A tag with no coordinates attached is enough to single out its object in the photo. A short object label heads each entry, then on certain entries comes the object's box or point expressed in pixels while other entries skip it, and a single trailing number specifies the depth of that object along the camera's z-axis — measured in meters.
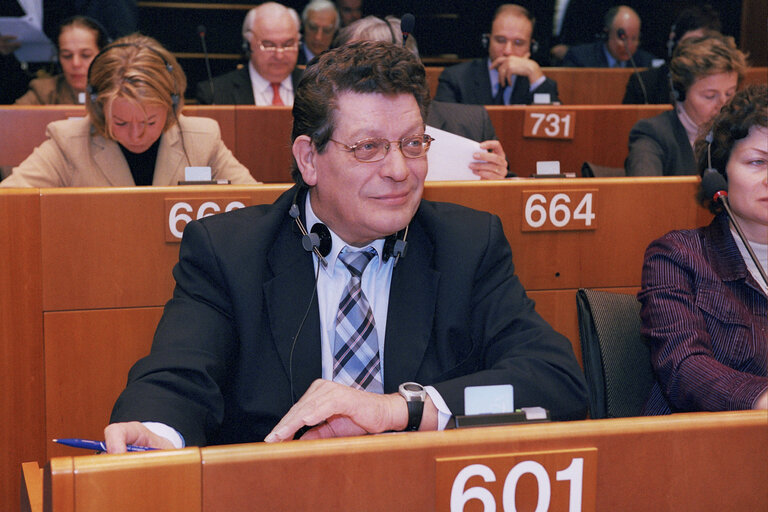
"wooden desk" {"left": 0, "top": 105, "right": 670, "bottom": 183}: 3.51
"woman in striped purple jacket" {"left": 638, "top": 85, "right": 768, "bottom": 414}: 1.64
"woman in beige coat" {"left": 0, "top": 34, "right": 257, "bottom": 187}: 2.79
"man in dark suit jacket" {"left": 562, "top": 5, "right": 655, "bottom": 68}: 6.54
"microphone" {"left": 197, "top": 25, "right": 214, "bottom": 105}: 4.54
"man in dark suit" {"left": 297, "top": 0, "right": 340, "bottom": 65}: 5.88
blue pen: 0.94
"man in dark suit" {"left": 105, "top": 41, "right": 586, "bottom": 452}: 1.44
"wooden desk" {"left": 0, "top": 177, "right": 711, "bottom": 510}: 1.93
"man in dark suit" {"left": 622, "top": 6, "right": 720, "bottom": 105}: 4.95
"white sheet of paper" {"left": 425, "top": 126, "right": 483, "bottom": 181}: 2.60
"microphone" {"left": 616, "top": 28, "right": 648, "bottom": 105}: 4.93
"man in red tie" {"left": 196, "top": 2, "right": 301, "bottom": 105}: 4.54
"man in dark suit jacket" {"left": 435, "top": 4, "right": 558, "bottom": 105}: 4.64
